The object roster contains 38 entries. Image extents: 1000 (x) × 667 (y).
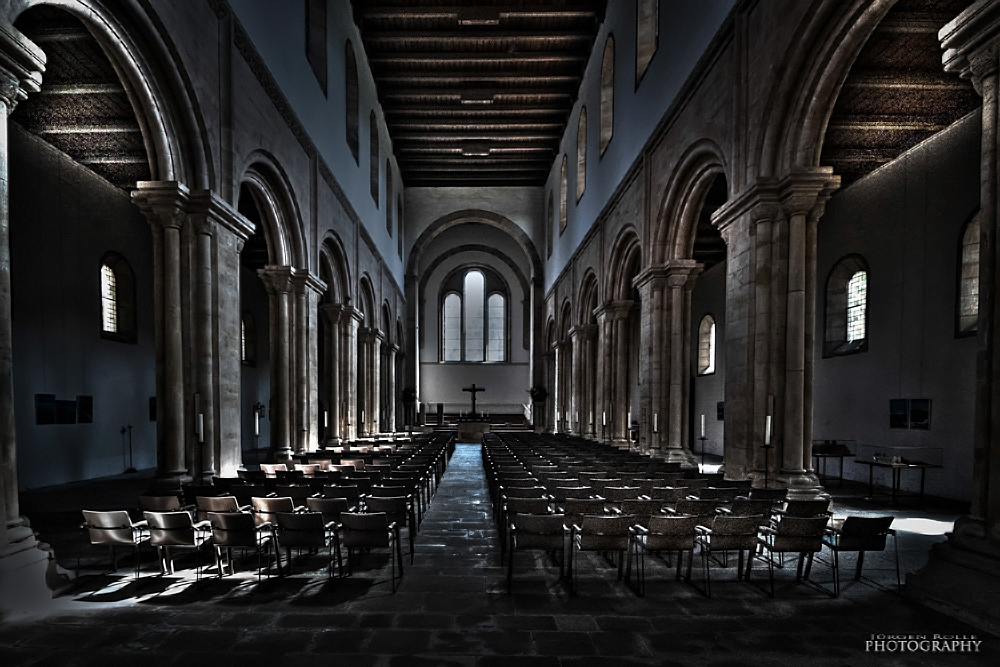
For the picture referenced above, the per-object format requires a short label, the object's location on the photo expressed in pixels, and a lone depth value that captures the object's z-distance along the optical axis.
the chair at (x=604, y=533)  4.93
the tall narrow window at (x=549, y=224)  28.52
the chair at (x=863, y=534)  4.99
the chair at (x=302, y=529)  5.00
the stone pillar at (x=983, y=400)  4.28
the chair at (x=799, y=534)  4.92
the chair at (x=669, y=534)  4.88
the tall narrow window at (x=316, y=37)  14.02
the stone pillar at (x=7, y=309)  4.60
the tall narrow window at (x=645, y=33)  13.75
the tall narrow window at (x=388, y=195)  25.41
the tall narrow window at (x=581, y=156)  21.34
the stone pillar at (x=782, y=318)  7.73
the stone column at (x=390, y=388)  27.02
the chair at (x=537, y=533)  5.09
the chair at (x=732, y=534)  4.94
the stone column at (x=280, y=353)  12.63
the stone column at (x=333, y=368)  17.11
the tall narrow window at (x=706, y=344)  20.95
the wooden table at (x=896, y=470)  9.08
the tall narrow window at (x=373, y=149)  21.39
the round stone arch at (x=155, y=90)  6.83
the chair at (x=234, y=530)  4.99
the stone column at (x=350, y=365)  18.17
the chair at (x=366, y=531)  5.12
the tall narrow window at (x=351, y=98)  17.67
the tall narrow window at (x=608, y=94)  17.14
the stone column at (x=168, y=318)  7.96
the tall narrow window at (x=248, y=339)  21.28
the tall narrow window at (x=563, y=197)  25.22
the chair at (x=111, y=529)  5.12
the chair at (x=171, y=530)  4.95
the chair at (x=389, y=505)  5.79
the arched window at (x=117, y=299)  13.45
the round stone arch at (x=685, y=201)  10.49
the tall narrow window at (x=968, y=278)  9.97
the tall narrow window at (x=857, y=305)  12.72
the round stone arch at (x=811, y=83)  6.87
